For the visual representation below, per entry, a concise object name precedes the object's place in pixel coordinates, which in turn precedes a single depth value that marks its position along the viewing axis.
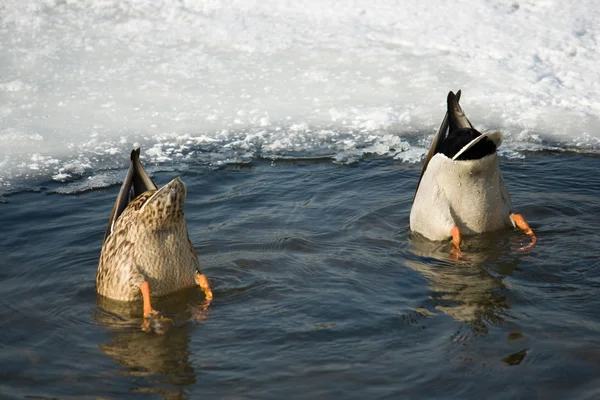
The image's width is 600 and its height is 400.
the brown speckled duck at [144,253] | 9.80
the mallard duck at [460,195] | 11.34
